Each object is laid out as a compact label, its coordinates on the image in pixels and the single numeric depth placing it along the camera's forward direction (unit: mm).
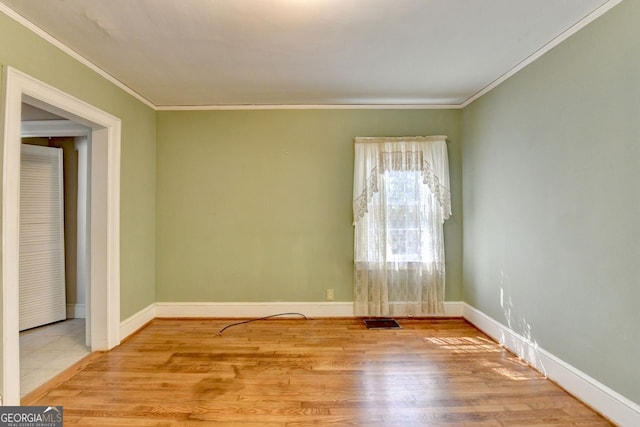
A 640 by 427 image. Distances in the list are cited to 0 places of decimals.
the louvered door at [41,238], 3186
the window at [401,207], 3375
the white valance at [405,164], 3375
